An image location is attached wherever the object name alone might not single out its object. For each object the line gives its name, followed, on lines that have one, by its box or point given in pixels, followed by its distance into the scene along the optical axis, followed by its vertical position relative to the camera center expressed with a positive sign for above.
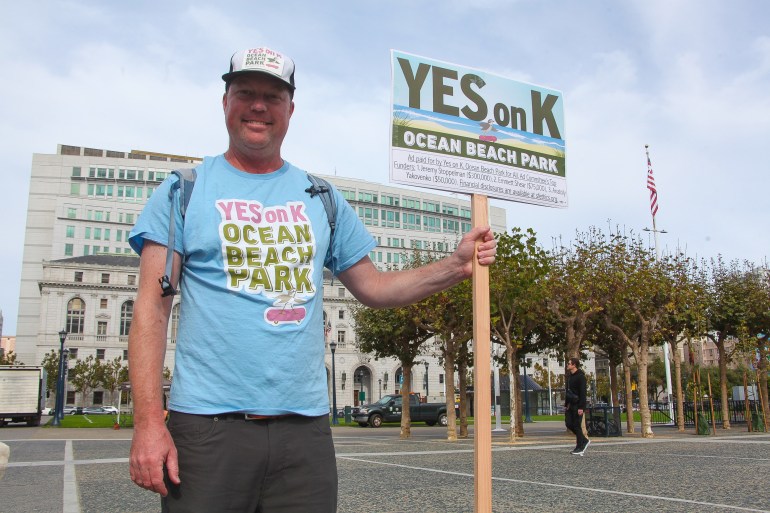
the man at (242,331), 2.06 +0.16
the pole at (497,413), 28.98 -1.40
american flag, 31.88 +8.93
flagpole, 31.88 +8.48
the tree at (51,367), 71.50 +1.40
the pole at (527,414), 38.87 -2.03
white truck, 35.62 -0.65
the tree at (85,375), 72.62 +0.58
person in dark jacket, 13.30 -0.44
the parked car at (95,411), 72.79 -3.28
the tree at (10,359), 68.54 +2.19
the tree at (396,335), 23.24 +1.67
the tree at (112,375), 73.62 +0.59
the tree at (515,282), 19.30 +2.78
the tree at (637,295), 21.09 +2.70
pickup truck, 36.16 -1.73
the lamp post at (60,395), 36.72 -0.78
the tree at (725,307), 24.61 +2.65
